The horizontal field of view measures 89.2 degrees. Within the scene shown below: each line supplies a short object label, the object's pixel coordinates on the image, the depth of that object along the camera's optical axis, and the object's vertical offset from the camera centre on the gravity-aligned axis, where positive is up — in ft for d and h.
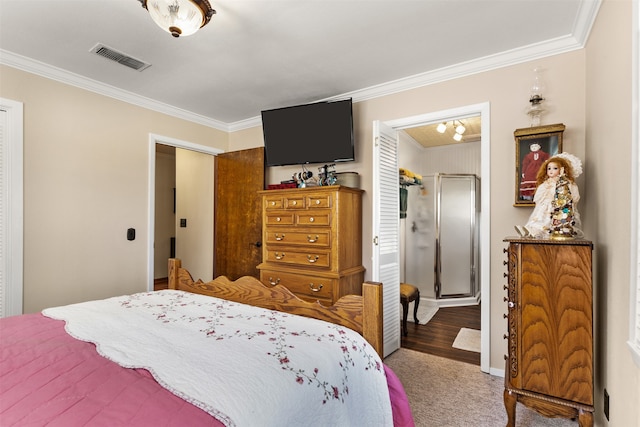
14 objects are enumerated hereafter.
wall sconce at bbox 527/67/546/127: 7.45 +2.67
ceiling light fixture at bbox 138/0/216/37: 5.32 +3.38
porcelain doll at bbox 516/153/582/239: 5.59 +0.21
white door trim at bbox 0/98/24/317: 8.16 +0.14
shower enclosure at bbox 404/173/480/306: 15.97 -1.33
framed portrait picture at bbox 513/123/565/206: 7.22 +1.43
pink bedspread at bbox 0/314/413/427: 2.63 -1.65
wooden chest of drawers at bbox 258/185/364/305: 9.09 -0.81
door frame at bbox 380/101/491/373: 8.22 -0.38
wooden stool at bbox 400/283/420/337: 11.18 -2.92
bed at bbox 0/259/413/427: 2.80 -1.65
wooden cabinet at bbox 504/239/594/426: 5.18 -1.90
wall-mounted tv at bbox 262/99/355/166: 9.88 +2.60
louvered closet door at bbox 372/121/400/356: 9.38 -0.36
